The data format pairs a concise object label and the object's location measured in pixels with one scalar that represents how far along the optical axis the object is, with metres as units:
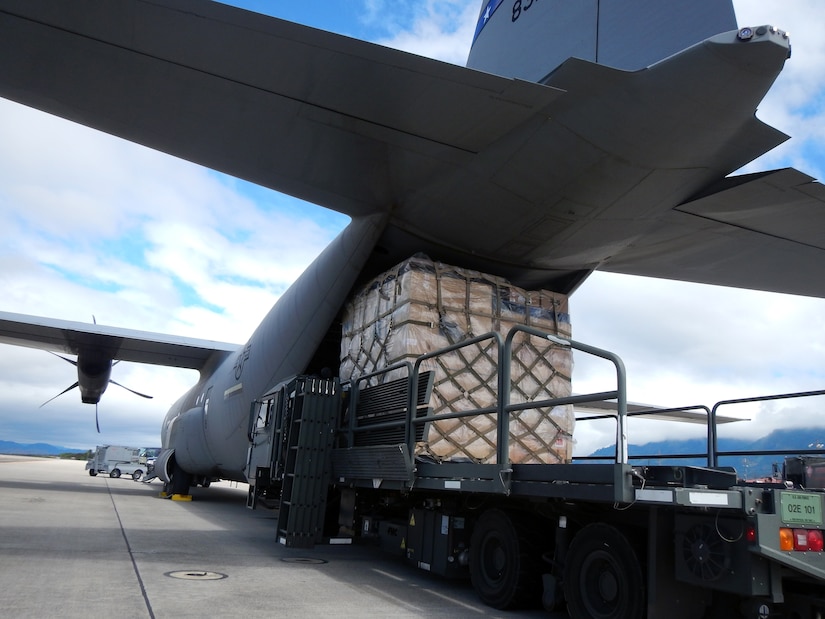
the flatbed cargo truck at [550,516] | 3.89
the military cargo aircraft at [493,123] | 5.17
